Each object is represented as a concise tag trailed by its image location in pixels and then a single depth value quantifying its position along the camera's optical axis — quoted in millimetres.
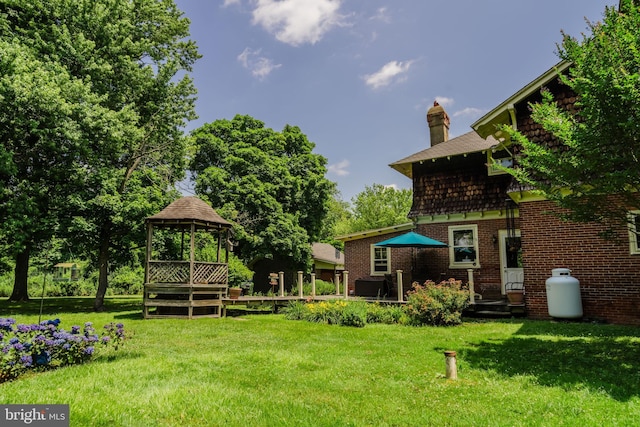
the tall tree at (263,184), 24953
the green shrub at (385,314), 11414
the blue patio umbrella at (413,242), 14099
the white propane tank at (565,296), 10062
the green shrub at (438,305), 10461
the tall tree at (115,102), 14945
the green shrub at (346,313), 10859
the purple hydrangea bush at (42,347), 5188
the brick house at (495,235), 10055
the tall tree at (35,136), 12867
